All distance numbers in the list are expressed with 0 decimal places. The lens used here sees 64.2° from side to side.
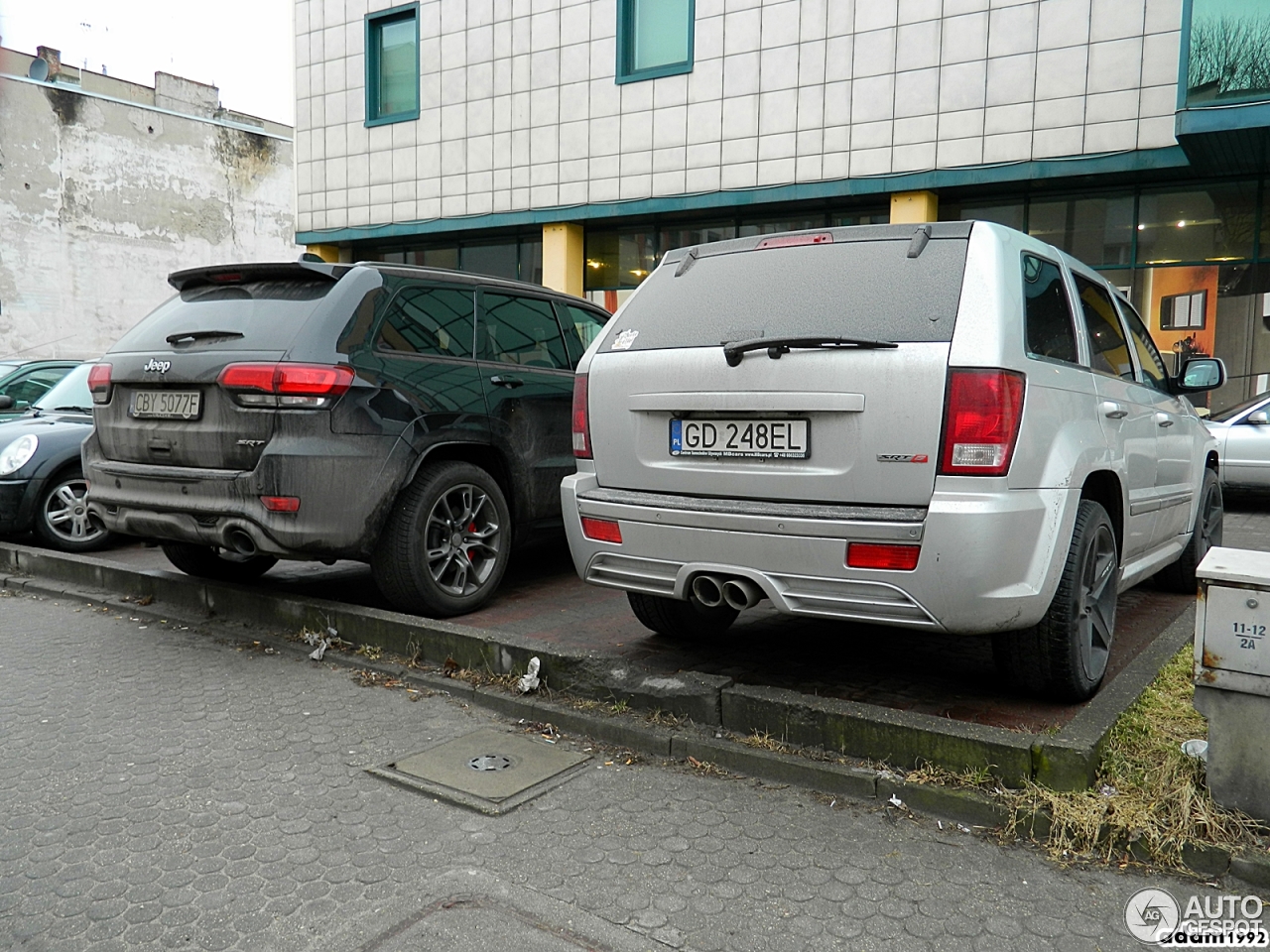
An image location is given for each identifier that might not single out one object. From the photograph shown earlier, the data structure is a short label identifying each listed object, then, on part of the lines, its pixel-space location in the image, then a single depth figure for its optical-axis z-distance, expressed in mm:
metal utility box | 2994
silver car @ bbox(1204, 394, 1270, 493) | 10969
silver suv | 3383
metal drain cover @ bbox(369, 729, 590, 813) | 3490
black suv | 4859
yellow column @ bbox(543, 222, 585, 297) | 15609
